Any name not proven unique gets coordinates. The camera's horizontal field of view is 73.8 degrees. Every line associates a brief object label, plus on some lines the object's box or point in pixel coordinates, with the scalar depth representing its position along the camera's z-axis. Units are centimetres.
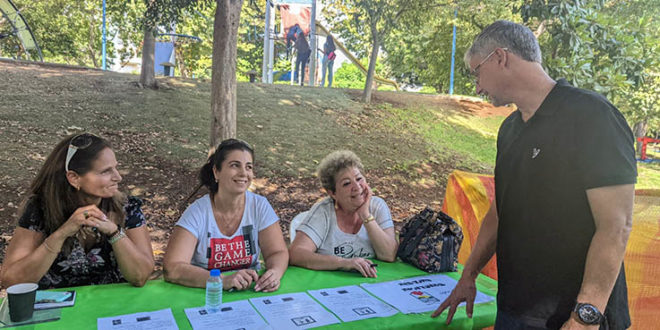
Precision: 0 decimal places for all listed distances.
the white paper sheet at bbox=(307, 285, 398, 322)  197
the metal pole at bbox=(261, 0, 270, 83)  1623
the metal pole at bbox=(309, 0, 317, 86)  1609
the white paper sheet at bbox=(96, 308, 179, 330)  175
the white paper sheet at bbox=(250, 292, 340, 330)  185
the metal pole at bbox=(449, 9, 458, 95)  1473
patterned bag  261
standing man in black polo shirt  133
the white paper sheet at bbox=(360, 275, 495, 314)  210
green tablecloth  185
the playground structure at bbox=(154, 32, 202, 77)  1877
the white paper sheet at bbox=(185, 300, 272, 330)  180
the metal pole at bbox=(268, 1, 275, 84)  1661
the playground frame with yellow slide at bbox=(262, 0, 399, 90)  1585
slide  1767
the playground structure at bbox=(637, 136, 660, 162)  1784
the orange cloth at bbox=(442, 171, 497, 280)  342
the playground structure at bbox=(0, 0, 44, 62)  1316
